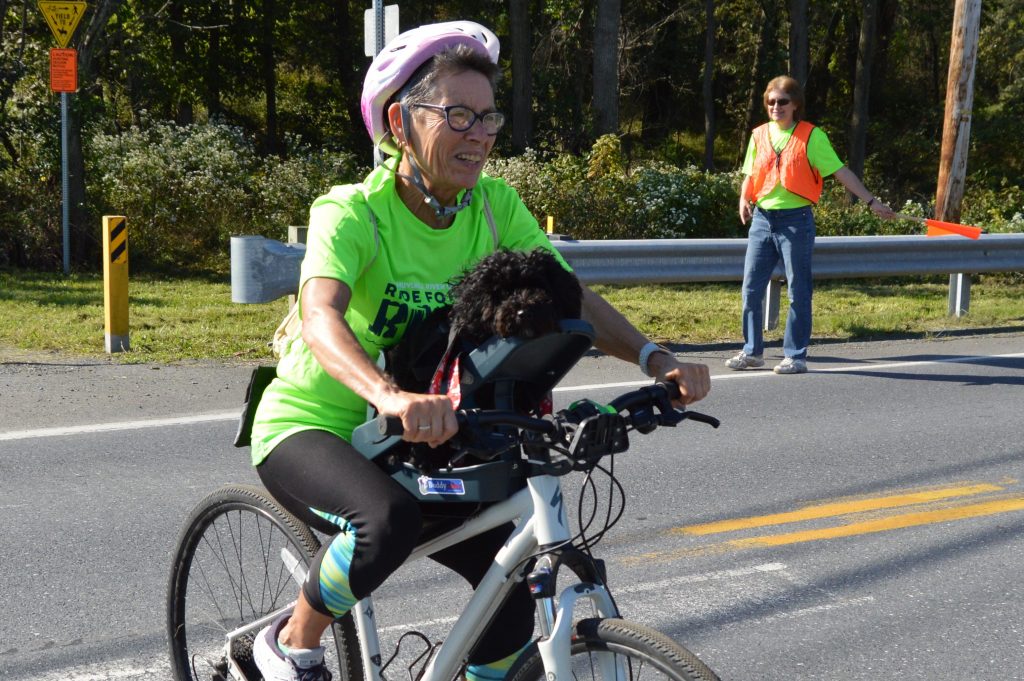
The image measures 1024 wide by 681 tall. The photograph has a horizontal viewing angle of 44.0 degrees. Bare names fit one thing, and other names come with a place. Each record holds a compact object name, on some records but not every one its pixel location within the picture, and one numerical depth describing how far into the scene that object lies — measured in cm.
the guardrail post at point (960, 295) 1241
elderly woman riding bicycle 265
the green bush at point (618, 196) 1598
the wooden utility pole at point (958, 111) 1575
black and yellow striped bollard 951
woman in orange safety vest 919
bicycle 237
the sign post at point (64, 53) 1419
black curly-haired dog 242
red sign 1428
